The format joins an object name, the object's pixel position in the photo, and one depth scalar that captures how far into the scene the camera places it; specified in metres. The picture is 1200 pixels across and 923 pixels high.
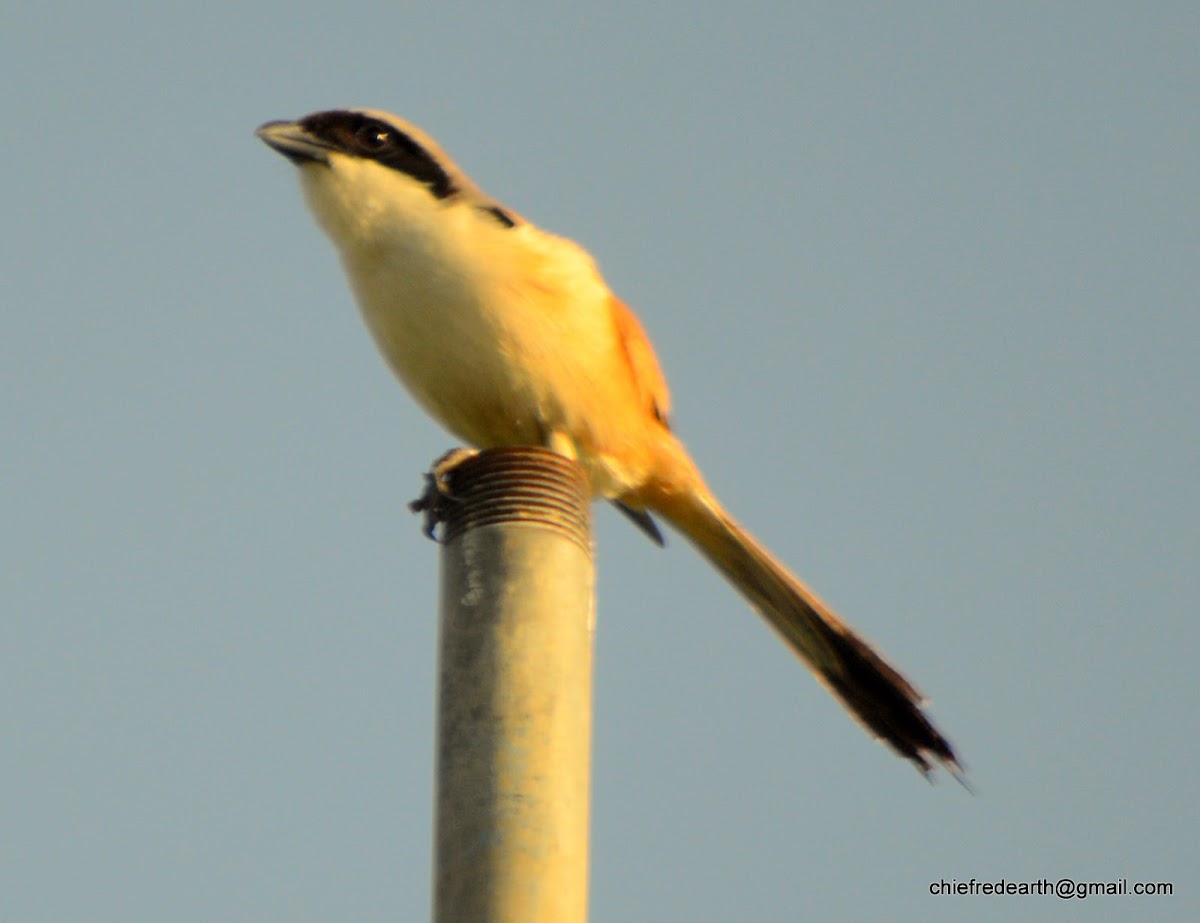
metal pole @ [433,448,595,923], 6.86
